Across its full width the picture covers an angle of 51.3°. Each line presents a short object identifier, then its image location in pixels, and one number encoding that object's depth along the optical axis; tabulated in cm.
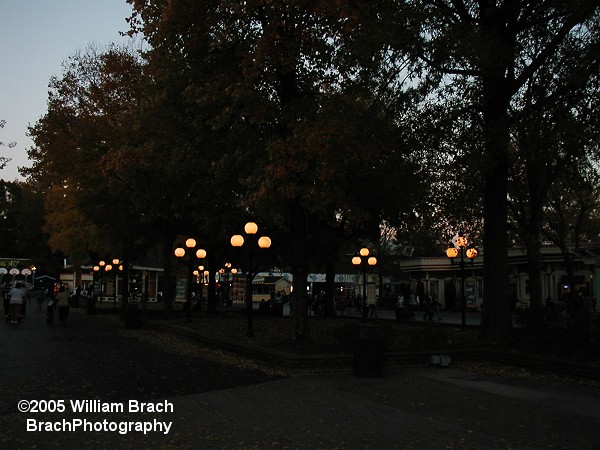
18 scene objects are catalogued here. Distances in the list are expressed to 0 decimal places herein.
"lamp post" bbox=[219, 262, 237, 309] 4679
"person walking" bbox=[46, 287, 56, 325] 2706
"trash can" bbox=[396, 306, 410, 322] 3120
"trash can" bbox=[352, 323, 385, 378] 1244
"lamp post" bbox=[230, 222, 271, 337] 1808
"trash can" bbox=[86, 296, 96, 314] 3591
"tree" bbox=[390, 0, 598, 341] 1442
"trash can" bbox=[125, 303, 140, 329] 2573
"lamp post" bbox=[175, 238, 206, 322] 2416
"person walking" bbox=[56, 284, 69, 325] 2670
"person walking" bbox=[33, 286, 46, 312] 3816
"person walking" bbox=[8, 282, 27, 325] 2520
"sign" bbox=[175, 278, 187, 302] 5200
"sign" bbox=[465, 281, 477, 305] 4741
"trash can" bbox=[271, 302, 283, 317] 3431
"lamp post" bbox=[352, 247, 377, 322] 2316
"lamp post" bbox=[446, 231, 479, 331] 2241
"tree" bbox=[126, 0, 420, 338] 1433
